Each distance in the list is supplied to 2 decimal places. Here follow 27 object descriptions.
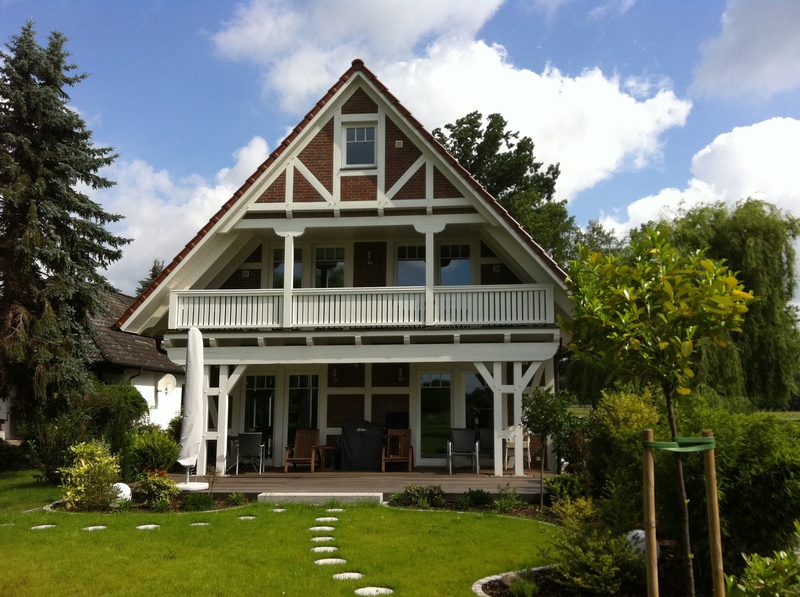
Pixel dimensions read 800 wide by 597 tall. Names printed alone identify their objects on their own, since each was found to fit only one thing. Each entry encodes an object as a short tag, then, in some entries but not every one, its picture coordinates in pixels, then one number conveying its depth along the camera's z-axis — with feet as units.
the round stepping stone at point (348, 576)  21.25
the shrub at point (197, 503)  33.71
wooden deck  37.22
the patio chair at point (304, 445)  49.06
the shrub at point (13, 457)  52.34
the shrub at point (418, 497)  34.49
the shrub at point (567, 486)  33.37
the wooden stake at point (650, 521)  15.26
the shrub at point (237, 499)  35.37
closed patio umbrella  37.01
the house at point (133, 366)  69.31
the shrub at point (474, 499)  33.91
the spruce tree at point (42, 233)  48.62
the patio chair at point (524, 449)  48.52
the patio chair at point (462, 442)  45.71
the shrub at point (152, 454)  41.65
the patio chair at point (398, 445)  48.91
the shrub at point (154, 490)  34.14
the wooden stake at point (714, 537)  14.89
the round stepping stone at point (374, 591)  19.52
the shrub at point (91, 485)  33.78
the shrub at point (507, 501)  32.96
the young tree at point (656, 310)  16.24
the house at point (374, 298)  45.73
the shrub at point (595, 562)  18.53
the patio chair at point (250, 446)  45.44
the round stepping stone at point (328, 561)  22.91
